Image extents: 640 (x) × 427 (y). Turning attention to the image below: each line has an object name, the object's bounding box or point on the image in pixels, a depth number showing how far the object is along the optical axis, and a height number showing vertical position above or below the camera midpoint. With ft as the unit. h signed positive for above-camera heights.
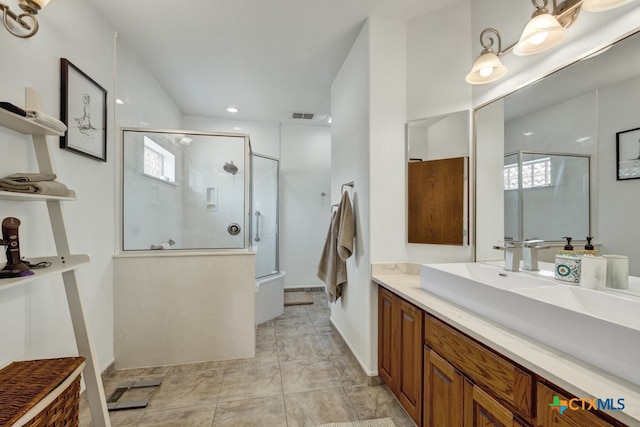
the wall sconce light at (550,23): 3.72 +2.80
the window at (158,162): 8.61 +1.66
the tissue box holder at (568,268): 4.02 -0.78
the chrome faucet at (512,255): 5.10 -0.74
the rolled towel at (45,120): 3.94 +1.37
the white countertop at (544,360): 2.23 -1.45
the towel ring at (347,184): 7.96 +0.88
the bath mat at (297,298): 13.09 -4.12
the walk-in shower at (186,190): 8.30 +0.79
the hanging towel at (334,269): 8.55 -1.70
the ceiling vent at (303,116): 13.47 +4.83
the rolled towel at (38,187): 3.67 +0.37
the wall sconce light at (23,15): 3.97 +2.94
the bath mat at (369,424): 5.40 -4.08
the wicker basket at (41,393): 3.10 -2.20
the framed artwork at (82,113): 5.58 +2.24
